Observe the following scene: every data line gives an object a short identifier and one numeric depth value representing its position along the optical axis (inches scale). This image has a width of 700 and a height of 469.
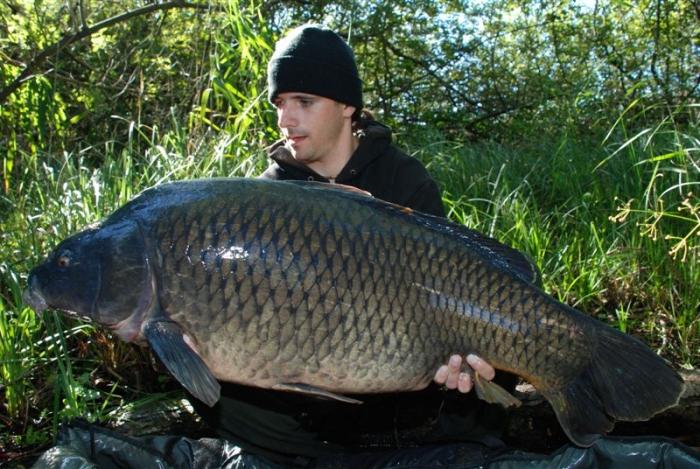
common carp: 65.6
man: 90.5
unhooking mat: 80.9
